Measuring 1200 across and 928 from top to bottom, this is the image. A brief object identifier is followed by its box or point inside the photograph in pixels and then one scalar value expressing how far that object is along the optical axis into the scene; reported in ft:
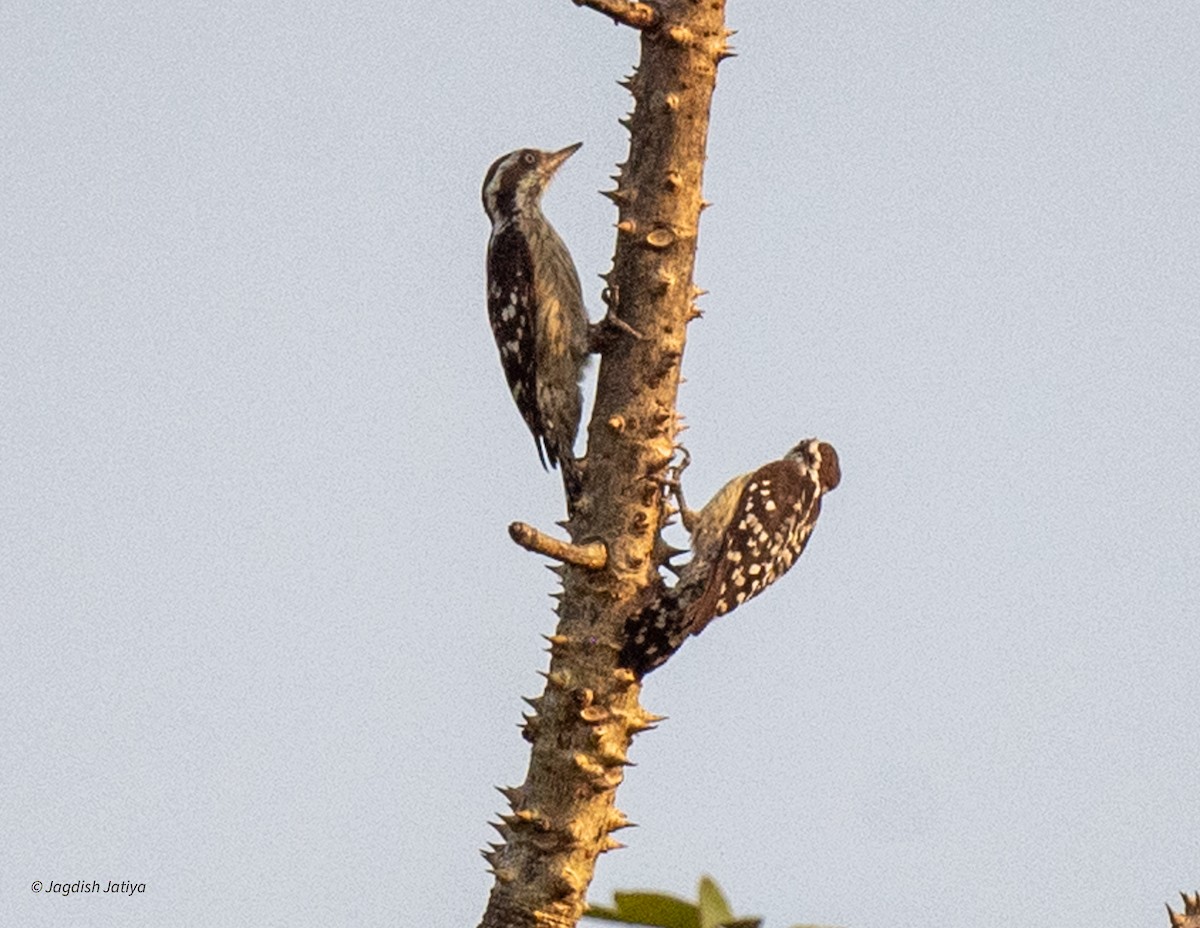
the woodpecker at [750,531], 45.42
